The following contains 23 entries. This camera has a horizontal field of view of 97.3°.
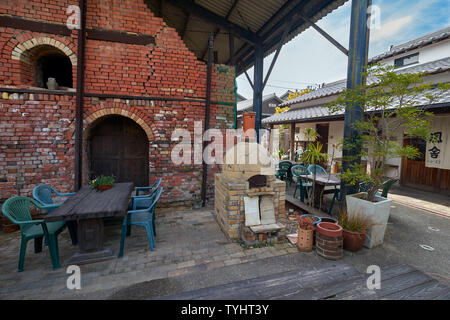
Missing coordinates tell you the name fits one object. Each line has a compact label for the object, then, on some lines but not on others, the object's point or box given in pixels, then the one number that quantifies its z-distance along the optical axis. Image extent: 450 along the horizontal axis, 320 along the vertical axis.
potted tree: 3.21
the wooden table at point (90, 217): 2.70
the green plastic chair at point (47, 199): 3.35
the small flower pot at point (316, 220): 3.59
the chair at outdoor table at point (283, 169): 7.46
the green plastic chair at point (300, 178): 5.29
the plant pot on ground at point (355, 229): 3.17
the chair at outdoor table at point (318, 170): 6.16
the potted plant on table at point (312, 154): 3.74
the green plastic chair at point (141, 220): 3.06
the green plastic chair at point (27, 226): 2.65
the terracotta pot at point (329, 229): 2.99
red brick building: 4.00
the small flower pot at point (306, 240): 3.18
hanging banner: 5.62
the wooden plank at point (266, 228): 3.32
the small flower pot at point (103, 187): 3.75
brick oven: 3.46
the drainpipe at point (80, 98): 4.18
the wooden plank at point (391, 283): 2.19
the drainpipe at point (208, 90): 4.97
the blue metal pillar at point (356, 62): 4.07
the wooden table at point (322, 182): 4.75
